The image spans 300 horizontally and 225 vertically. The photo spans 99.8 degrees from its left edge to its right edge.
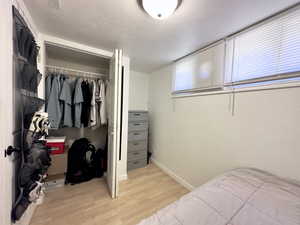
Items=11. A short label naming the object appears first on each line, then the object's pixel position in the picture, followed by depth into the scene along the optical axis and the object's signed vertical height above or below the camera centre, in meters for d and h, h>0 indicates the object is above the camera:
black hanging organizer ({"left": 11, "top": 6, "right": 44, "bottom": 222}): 0.96 +0.10
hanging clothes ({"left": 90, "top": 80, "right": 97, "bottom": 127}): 2.19 -0.05
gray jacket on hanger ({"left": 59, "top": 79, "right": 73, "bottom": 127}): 1.98 +0.05
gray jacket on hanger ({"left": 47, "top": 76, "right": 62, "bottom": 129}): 1.87 -0.02
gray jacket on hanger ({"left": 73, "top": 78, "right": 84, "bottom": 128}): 2.07 +0.04
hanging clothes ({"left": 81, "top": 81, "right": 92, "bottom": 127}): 2.17 +0.03
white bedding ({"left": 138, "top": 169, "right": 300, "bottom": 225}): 0.64 -0.55
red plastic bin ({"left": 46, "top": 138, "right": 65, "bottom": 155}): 1.85 -0.59
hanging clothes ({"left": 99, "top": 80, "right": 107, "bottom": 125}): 2.30 +0.02
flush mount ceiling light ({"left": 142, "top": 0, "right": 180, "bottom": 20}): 0.97 +0.80
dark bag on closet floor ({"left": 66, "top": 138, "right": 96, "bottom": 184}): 2.07 -0.99
